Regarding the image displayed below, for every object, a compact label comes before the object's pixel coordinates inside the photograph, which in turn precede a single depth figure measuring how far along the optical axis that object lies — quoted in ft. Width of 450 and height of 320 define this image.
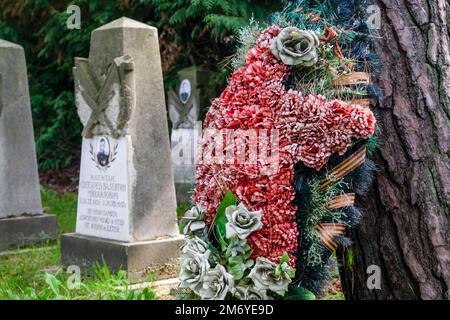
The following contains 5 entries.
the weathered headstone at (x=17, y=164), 26.17
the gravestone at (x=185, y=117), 33.78
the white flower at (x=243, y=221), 10.62
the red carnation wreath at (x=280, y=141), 10.89
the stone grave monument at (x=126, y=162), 20.63
